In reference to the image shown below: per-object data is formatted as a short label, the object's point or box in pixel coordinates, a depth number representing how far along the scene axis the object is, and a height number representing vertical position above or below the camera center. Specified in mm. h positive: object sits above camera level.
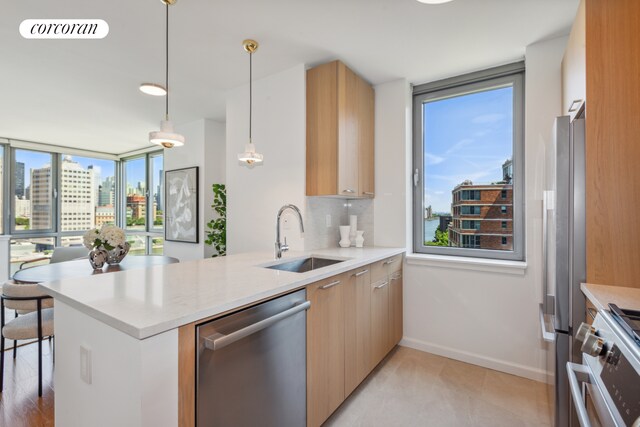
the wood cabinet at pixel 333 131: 2451 +699
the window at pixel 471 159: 2561 +507
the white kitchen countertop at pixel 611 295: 1072 -315
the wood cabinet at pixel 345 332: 1608 -752
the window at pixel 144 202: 5457 +212
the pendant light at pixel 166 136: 1722 +447
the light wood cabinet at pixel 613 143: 1300 +320
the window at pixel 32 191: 5137 +394
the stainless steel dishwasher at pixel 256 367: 1074 -630
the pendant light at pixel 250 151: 2230 +466
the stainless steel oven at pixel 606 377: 668 -417
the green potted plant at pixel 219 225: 3930 -151
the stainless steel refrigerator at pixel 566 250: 1377 -167
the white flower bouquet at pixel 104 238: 2729 -225
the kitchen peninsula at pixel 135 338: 912 -415
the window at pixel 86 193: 5656 +406
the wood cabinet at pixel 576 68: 1440 +808
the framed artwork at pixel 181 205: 4344 +127
